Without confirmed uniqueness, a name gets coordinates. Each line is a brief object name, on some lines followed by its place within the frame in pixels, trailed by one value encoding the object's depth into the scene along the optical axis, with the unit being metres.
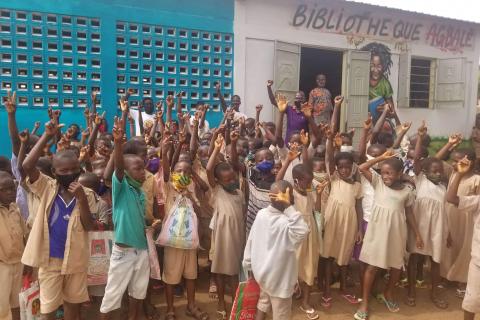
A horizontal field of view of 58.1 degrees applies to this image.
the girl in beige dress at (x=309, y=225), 3.18
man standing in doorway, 7.81
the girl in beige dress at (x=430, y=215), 3.66
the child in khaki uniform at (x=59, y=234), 2.65
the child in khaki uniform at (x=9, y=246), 2.67
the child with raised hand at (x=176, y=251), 3.20
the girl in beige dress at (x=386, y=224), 3.40
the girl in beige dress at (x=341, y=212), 3.61
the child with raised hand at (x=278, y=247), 2.63
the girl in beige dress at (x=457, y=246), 3.84
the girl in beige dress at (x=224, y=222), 3.30
